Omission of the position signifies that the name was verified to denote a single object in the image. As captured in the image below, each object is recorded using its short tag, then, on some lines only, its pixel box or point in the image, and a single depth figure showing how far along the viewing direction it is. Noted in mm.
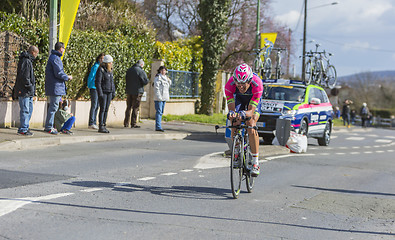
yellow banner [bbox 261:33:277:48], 25939
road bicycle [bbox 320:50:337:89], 22125
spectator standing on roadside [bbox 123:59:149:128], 16344
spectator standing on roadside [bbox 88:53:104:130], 14586
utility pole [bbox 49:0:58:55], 13123
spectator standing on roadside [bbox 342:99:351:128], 37125
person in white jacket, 16438
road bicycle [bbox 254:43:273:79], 22469
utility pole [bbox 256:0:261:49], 26828
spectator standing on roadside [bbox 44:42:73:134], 12617
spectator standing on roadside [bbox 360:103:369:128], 43094
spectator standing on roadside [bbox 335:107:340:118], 51156
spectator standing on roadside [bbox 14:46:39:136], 11891
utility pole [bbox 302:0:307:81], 37519
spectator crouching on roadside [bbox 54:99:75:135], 13375
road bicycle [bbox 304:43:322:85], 21797
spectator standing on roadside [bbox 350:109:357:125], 53475
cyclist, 7422
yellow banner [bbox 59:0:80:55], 13273
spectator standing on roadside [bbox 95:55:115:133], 14438
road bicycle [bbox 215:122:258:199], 7211
